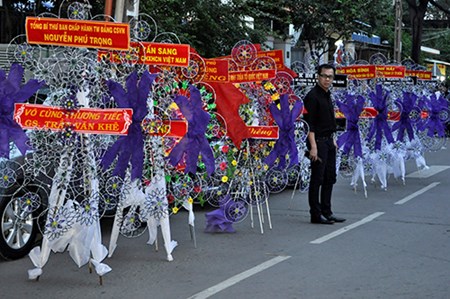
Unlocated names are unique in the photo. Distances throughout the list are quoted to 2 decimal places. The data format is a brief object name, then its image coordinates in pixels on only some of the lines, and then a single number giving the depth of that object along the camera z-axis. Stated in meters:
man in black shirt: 9.91
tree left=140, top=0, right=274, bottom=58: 18.22
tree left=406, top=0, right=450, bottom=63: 28.66
